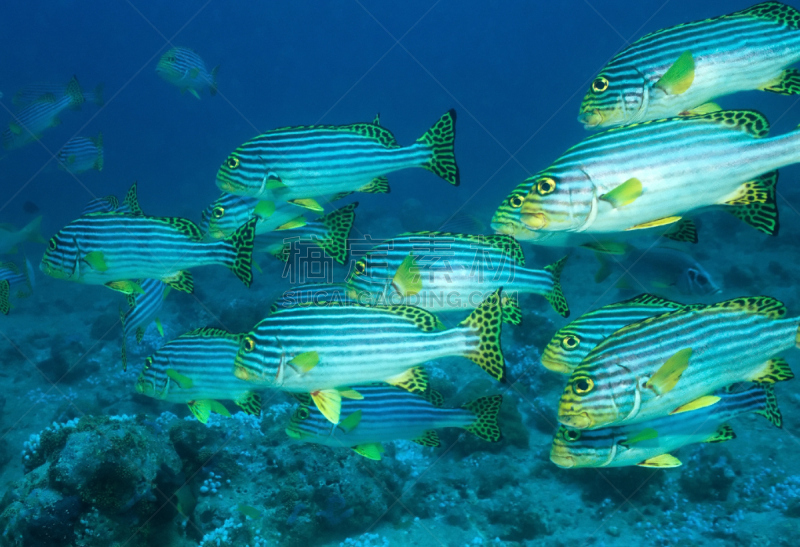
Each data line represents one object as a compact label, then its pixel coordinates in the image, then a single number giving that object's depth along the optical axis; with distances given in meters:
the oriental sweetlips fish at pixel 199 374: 4.20
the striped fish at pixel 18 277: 7.45
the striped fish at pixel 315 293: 5.12
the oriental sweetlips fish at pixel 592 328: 3.37
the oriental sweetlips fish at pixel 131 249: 4.25
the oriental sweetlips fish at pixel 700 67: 3.16
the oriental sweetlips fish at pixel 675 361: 2.62
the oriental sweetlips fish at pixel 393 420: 4.41
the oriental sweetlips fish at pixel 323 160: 4.42
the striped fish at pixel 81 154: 9.07
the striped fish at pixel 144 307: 5.43
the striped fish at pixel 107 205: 6.16
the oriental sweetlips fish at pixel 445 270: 4.29
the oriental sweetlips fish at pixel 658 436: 3.21
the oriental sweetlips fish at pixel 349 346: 3.28
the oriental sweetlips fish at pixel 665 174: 2.77
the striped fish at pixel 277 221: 4.78
